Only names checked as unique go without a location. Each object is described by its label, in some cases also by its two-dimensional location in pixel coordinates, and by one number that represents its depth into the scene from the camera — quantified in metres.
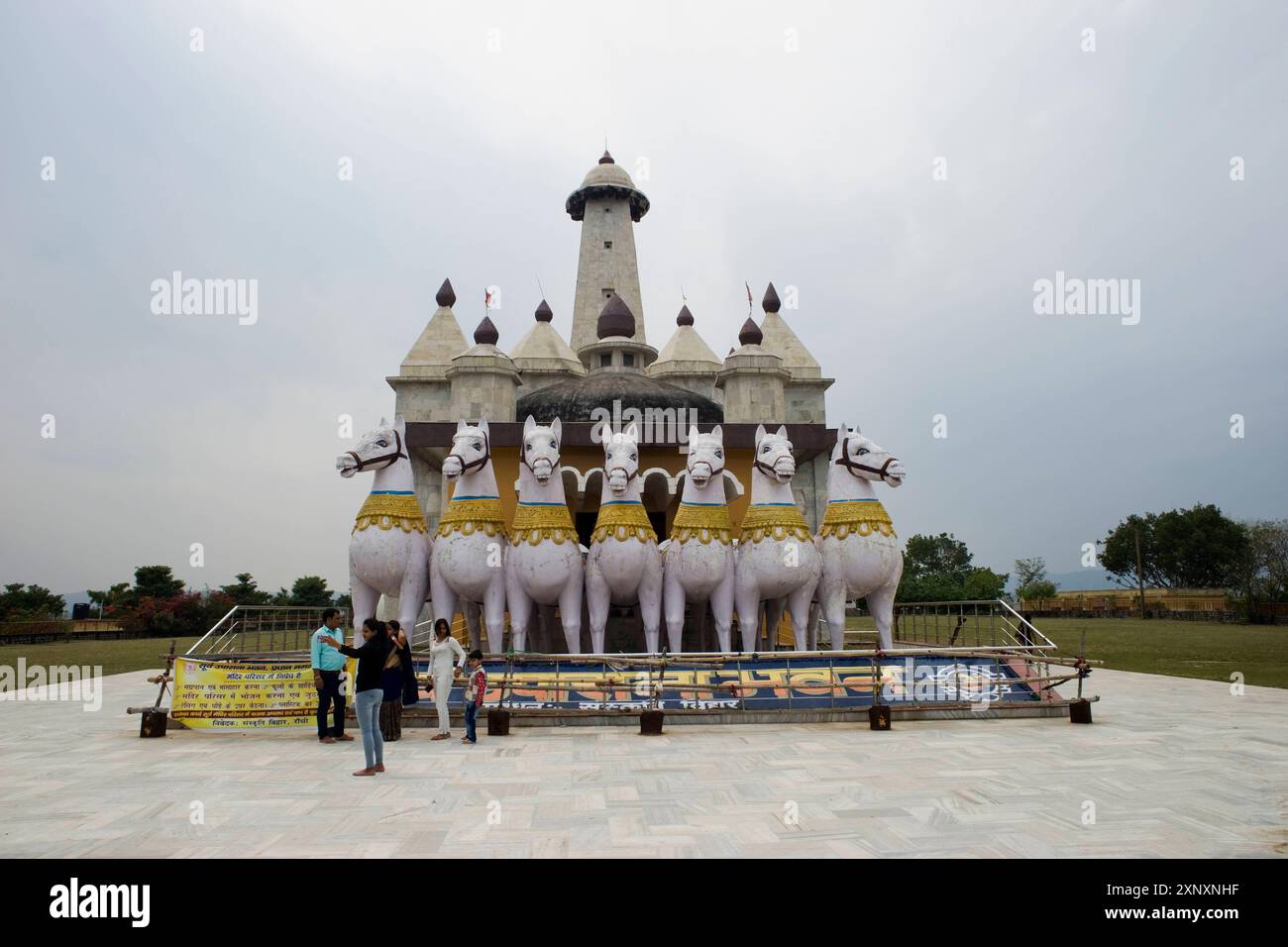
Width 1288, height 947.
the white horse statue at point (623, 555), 11.98
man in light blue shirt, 8.84
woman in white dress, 9.15
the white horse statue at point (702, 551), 12.19
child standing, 8.80
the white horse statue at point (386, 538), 12.22
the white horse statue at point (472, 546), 12.13
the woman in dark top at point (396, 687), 8.83
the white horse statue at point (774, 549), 12.08
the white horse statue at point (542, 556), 12.05
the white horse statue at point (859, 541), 12.27
